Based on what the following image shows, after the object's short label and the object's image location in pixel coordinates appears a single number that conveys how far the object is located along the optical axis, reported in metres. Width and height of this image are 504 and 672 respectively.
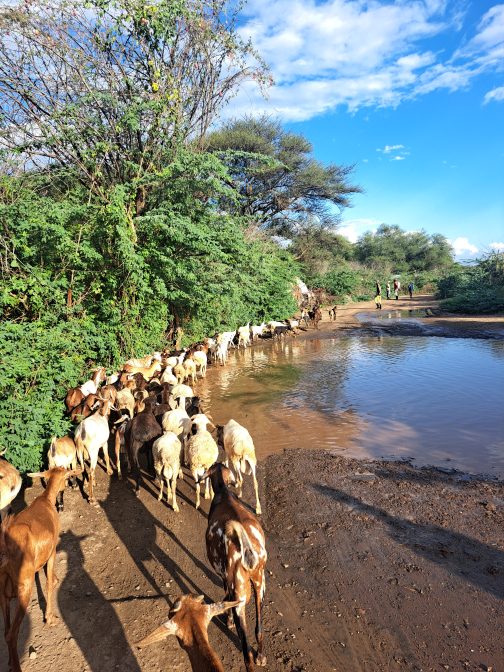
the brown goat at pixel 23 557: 3.45
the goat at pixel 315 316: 25.81
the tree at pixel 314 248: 36.97
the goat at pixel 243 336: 20.10
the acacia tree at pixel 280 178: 30.72
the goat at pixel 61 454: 6.10
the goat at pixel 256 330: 21.89
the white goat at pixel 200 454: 6.17
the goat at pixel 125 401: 8.86
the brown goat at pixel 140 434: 6.88
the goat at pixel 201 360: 13.73
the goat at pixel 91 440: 6.43
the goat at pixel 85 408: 7.70
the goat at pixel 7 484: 4.88
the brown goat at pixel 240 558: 3.46
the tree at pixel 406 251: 59.53
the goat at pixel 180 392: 9.37
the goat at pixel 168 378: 10.95
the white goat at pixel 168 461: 6.05
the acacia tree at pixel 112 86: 12.20
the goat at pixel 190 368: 12.85
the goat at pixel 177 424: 7.40
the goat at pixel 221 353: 16.53
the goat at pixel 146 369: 11.61
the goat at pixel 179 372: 12.35
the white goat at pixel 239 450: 6.23
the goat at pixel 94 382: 9.09
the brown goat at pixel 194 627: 2.58
